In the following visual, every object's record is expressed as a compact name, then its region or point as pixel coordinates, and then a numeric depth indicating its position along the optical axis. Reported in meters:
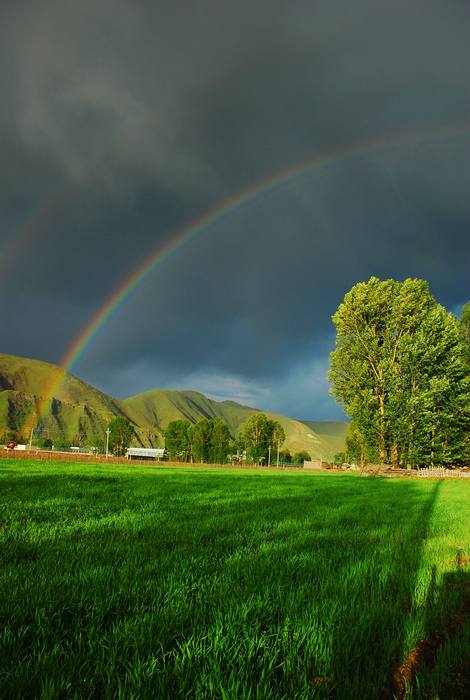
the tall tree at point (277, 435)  155.88
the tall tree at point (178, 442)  166.50
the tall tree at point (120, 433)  181.50
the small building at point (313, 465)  142.07
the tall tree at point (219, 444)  150.62
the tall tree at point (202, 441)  153.00
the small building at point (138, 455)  194.25
